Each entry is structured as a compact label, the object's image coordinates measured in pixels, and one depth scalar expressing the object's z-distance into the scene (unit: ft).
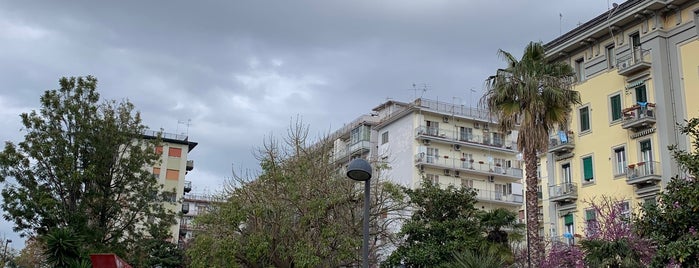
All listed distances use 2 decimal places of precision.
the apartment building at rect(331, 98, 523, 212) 206.69
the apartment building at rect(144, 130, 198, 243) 253.44
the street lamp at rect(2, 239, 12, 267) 176.24
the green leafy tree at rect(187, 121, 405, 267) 91.09
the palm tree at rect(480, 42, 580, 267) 89.66
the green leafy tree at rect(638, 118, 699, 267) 48.44
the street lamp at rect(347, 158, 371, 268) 47.62
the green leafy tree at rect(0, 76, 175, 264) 109.81
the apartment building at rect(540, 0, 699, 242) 108.78
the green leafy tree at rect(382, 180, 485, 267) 86.69
